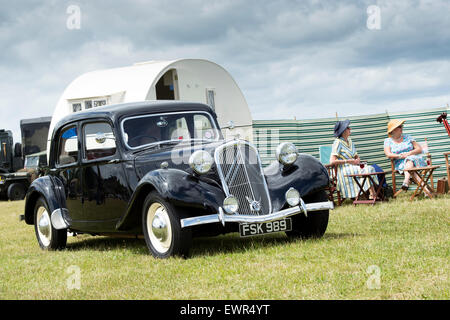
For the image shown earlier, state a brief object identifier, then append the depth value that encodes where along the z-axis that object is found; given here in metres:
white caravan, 15.11
